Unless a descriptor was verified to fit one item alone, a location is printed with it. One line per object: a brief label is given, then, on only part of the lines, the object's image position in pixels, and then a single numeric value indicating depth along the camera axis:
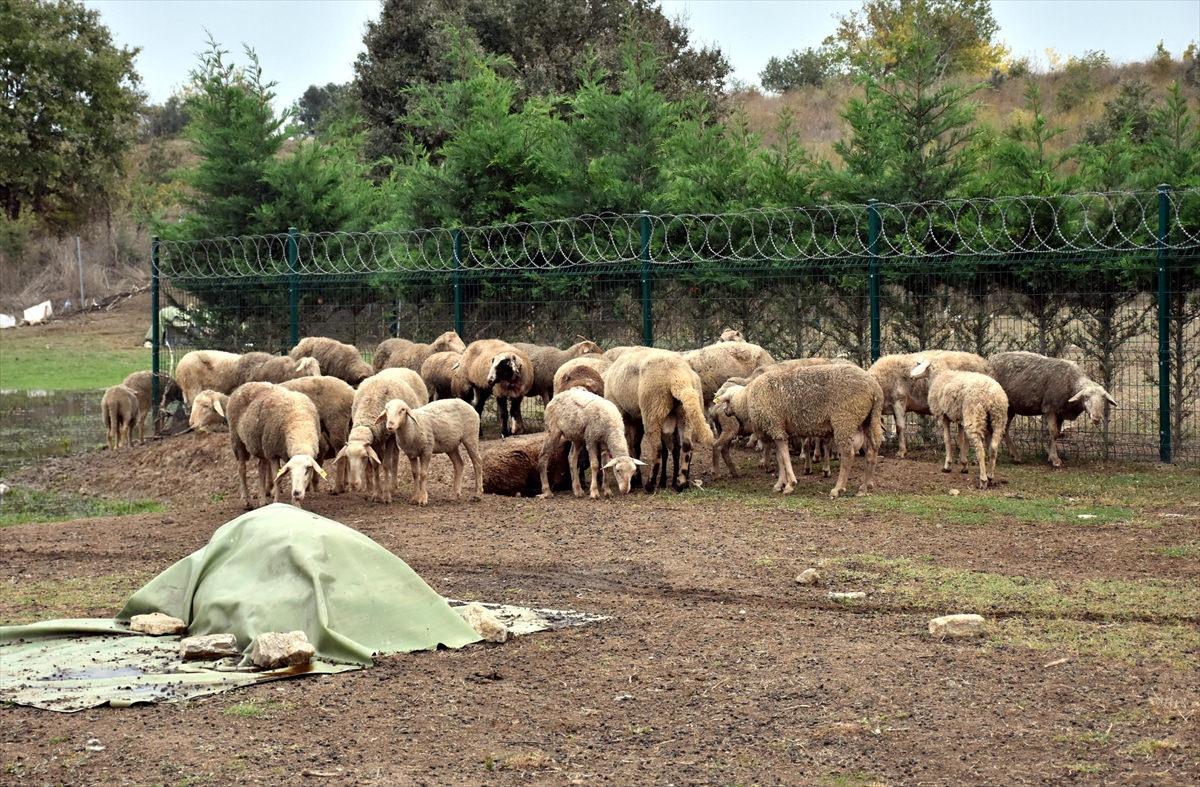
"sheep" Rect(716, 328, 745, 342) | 18.67
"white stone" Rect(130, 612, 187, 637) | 9.31
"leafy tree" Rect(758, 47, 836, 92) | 60.16
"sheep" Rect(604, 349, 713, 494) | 15.19
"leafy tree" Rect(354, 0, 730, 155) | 38.81
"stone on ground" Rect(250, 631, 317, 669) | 8.26
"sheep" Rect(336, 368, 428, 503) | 14.68
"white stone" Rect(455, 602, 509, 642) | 9.02
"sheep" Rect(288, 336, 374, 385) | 20.30
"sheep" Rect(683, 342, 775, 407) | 17.19
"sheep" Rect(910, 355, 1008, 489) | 15.17
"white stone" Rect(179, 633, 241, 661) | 8.59
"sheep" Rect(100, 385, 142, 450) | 21.52
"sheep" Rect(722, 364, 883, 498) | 14.56
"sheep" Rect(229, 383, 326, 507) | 14.51
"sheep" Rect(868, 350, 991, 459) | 16.55
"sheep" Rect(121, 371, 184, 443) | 22.38
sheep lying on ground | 16.20
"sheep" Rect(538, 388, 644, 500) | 14.81
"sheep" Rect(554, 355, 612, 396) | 16.69
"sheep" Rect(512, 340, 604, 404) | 18.70
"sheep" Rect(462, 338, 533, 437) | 18.11
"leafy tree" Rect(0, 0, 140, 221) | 47.06
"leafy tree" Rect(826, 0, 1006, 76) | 43.72
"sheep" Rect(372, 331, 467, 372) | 19.92
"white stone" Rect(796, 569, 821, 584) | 10.60
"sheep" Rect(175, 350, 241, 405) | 20.79
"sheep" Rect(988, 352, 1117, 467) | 16.09
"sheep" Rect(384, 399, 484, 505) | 14.65
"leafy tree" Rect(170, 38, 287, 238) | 26.23
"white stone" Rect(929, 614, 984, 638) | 8.88
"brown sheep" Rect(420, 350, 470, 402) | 18.89
